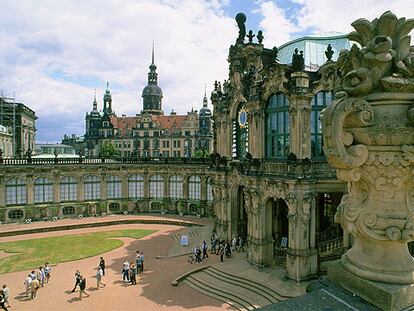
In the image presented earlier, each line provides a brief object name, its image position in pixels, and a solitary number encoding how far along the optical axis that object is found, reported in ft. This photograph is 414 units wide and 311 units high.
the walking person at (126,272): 87.10
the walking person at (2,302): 69.77
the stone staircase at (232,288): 72.60
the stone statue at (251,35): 106.38
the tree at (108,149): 370.53
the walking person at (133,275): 85.10
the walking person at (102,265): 90.38
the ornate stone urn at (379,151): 13.25
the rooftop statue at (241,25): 109.47
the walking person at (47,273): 87.10
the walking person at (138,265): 93.81
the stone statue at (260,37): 105.19
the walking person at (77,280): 78.99
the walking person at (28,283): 78.23
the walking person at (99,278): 82.61
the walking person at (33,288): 77.83
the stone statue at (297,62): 82.64
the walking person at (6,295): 70.78
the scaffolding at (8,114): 274.16
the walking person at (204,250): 101.71
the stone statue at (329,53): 83.56
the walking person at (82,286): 77.35
